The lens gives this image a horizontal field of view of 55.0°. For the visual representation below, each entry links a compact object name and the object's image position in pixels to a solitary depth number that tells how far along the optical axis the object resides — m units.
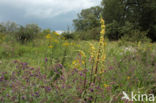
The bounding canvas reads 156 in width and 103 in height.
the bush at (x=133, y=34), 10.95
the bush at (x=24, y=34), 7.79
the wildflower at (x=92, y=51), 1.68
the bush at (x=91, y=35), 13.93
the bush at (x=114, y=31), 23.33
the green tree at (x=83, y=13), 44.14
